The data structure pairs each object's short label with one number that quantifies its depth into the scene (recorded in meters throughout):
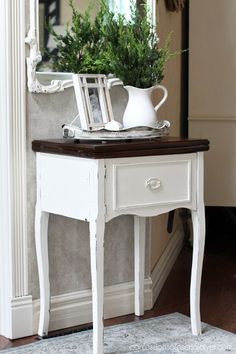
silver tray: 2.36
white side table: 2.18
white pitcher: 2.48
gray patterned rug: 2.38
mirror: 2.41
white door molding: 2.37
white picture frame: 2.42
